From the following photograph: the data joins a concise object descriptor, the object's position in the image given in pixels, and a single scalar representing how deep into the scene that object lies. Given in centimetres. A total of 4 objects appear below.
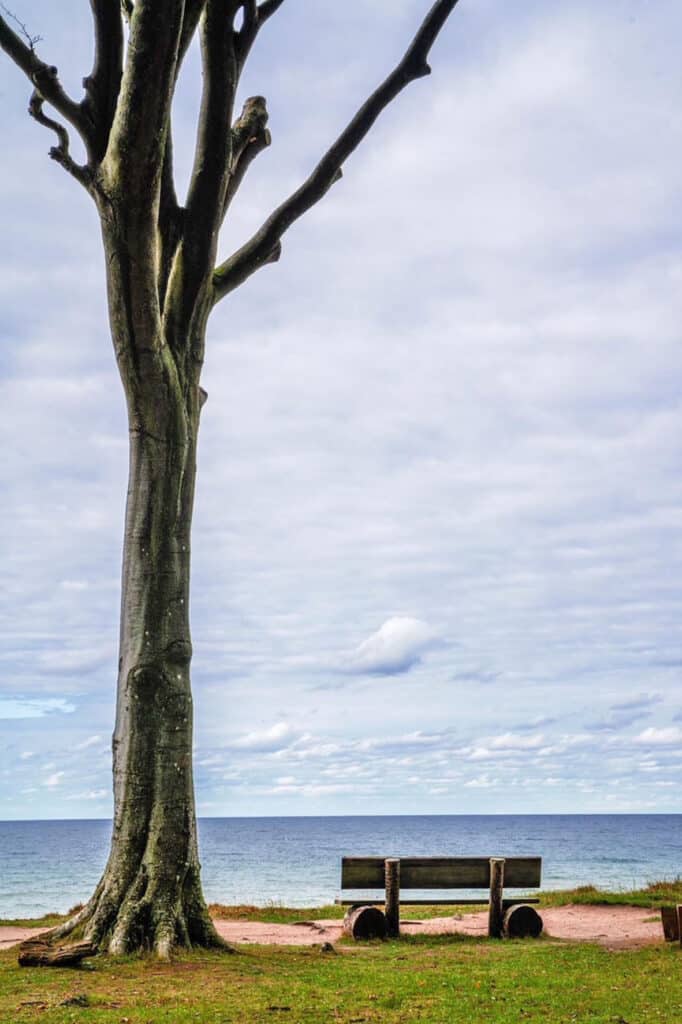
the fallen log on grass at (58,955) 844
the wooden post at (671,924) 1054
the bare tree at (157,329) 912
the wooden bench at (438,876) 1128
